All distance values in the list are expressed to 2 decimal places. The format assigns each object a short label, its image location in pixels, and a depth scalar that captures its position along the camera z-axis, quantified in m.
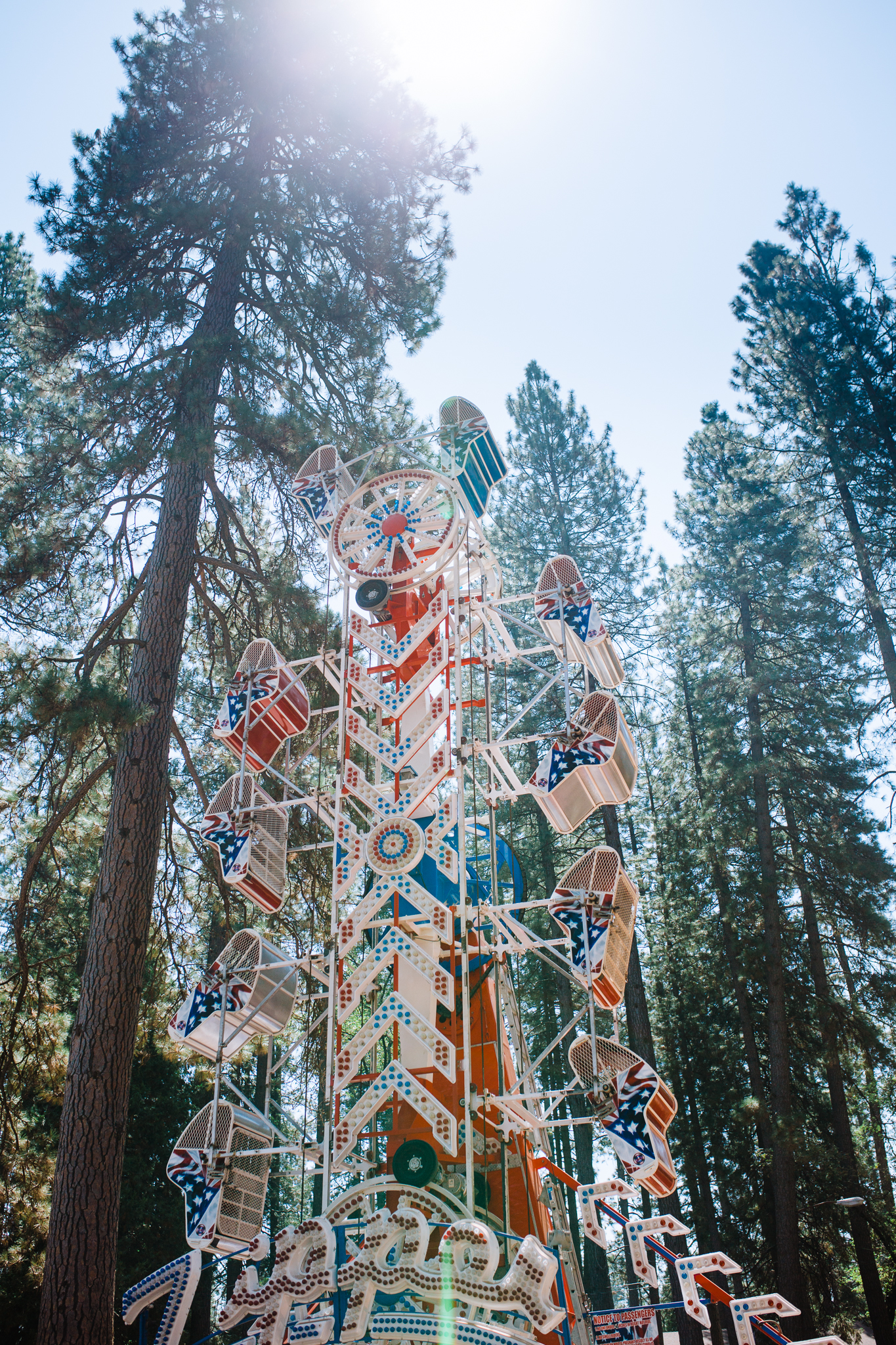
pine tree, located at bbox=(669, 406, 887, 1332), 16.25
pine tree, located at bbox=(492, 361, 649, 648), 20.56
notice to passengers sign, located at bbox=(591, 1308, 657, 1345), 8.01
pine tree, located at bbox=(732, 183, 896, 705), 15.60
